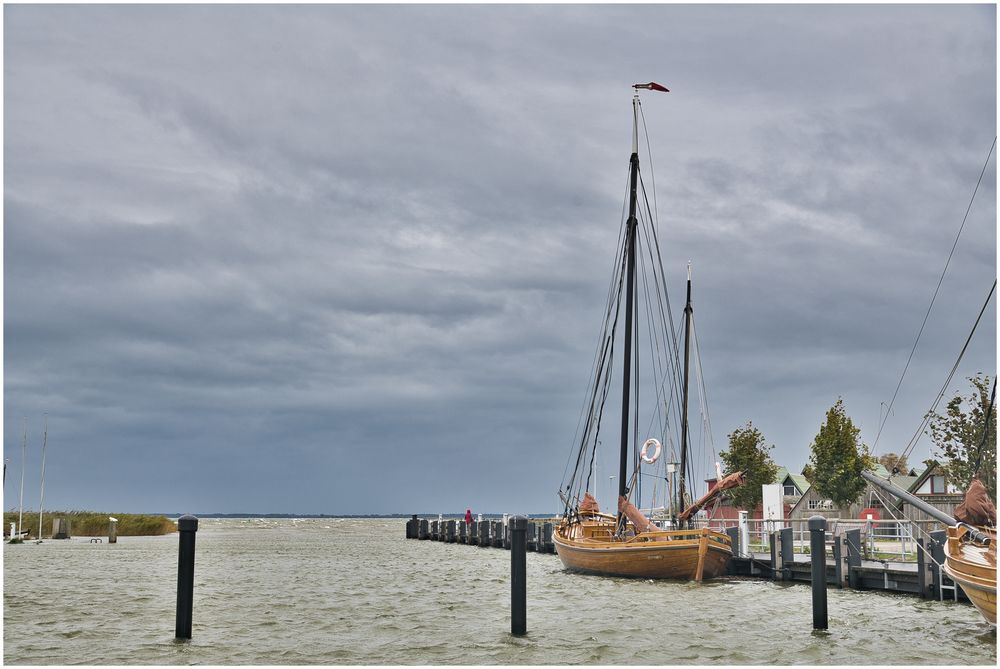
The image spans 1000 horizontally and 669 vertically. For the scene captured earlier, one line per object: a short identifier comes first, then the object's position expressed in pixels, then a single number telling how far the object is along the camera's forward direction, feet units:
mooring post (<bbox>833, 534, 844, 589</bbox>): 100.37
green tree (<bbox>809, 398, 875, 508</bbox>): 236.84
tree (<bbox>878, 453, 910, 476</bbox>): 393.58
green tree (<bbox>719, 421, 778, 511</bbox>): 274.98
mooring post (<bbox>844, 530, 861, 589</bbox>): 99.71
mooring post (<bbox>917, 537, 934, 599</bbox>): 88.74
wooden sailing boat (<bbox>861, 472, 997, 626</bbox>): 59.26
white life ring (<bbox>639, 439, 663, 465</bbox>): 133.39
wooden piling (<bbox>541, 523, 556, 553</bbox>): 204.48
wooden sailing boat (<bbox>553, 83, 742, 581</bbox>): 114.52
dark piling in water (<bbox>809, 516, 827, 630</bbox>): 64.44
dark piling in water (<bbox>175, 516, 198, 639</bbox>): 55.01
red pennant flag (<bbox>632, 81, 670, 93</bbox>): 141.59
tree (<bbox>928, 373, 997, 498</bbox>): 187.72
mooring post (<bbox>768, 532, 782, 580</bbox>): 114.32
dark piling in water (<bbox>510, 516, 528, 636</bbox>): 57.67
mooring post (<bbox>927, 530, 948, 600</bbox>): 88.05
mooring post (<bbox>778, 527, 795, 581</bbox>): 112.37
